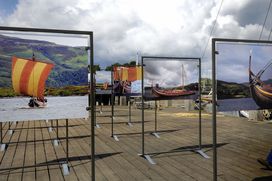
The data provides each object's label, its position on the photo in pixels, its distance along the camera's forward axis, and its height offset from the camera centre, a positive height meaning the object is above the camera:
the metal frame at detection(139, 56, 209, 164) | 5.04 +0.48
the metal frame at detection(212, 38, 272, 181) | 3.11 +0.03
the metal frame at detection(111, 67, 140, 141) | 6.97 -1.50
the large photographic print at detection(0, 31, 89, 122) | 2.95 +0.22
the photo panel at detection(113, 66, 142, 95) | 7.55 +0.40
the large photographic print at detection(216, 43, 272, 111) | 3.20 +0.23
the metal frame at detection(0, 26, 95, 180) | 2.91 +0.47
